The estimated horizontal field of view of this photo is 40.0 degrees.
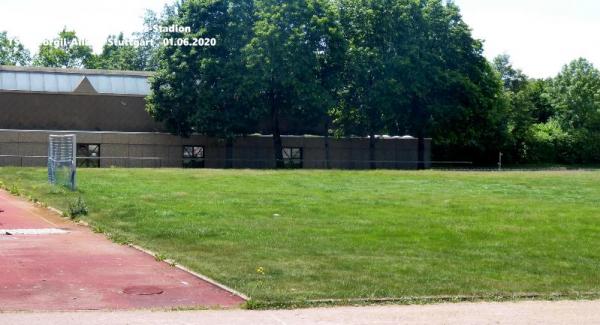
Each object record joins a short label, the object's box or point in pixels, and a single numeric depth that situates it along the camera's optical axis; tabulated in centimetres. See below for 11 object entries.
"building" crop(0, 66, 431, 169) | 5841
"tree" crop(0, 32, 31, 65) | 10694
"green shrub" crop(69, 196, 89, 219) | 2191
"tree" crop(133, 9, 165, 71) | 10144
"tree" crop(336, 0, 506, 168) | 6253
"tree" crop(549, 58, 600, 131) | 8388
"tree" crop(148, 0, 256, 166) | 5922
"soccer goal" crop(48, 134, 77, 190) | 2978
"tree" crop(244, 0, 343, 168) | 5900
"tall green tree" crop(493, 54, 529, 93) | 11719
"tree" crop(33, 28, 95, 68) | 10531
